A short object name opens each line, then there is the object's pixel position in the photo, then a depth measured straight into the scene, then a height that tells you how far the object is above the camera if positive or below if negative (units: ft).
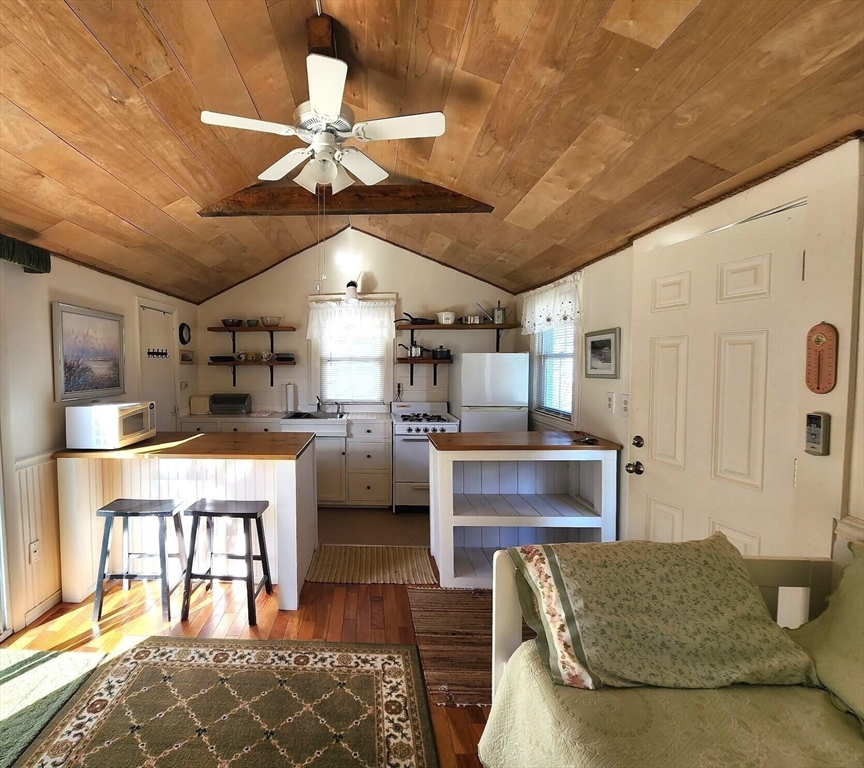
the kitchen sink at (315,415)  13.88 -1.64
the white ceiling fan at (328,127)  4.29 +2.92
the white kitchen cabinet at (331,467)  13.35 -3.23
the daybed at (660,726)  2.83 -2.63
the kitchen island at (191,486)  7.96 -2.43
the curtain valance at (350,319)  14.64 +1.70
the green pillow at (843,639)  3.26 -2.35
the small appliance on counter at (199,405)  14.12 -1.32
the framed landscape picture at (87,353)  8.23 +0.29
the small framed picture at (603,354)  8.45 +0.31
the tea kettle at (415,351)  14.29 +0.56
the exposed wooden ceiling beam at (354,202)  8.92 +3.66
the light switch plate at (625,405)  8.04 -0.73
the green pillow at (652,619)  3.40 -2.19
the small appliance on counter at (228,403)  13.97 -1.24
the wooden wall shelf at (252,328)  14.16 +1.32
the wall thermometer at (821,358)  4.31 +0.11
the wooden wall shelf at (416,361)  14.19 +0.21
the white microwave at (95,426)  8.05 -1.17
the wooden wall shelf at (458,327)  14.02 +1.39
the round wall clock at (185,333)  13.65 +1.10
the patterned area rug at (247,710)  4.93 -4.59
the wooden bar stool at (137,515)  7.35 -2.80
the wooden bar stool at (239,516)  7.32 -2.82
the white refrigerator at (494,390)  12.27 -0.67
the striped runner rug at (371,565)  9.05 -4.62
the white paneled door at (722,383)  4.81 -0.20
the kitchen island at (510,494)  8.41 -2.94
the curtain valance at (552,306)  10.12 +1.68
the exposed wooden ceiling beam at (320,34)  5.30 +4.33
